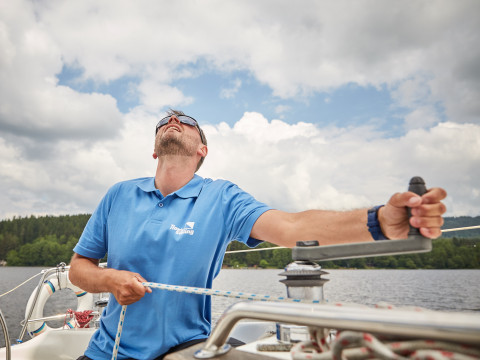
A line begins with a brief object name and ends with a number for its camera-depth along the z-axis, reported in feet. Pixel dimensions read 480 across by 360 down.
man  5.74
